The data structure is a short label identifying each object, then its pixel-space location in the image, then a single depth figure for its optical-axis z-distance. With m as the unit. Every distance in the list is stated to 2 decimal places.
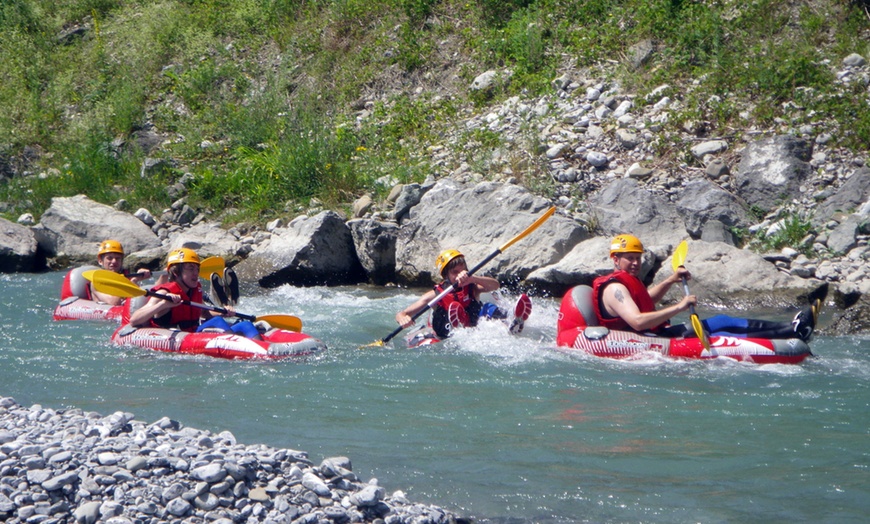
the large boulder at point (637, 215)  21.62
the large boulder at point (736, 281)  18.58
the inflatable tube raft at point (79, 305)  18.72
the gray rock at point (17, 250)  25.50
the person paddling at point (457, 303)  15.80
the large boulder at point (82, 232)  26.61
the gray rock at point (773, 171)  22.39
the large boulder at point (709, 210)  21.82
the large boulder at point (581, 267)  19.86
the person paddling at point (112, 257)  19.00
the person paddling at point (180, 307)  15.21
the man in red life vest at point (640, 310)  13.78
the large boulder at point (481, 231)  21.20
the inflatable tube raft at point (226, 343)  14.32
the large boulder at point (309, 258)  22.86
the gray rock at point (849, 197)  21.03
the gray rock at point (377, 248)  22.92
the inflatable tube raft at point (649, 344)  13.48
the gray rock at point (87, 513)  7.11
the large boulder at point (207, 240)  25.00
